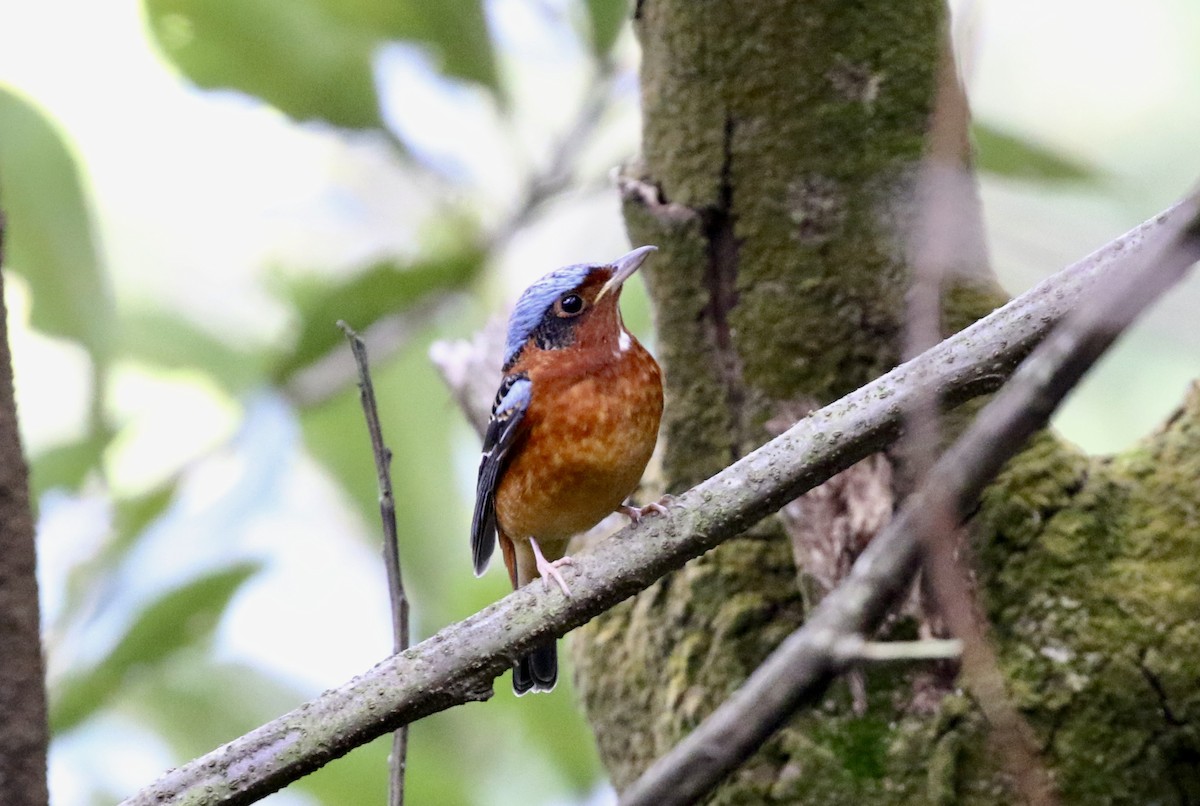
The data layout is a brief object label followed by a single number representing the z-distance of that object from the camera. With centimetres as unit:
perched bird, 586
